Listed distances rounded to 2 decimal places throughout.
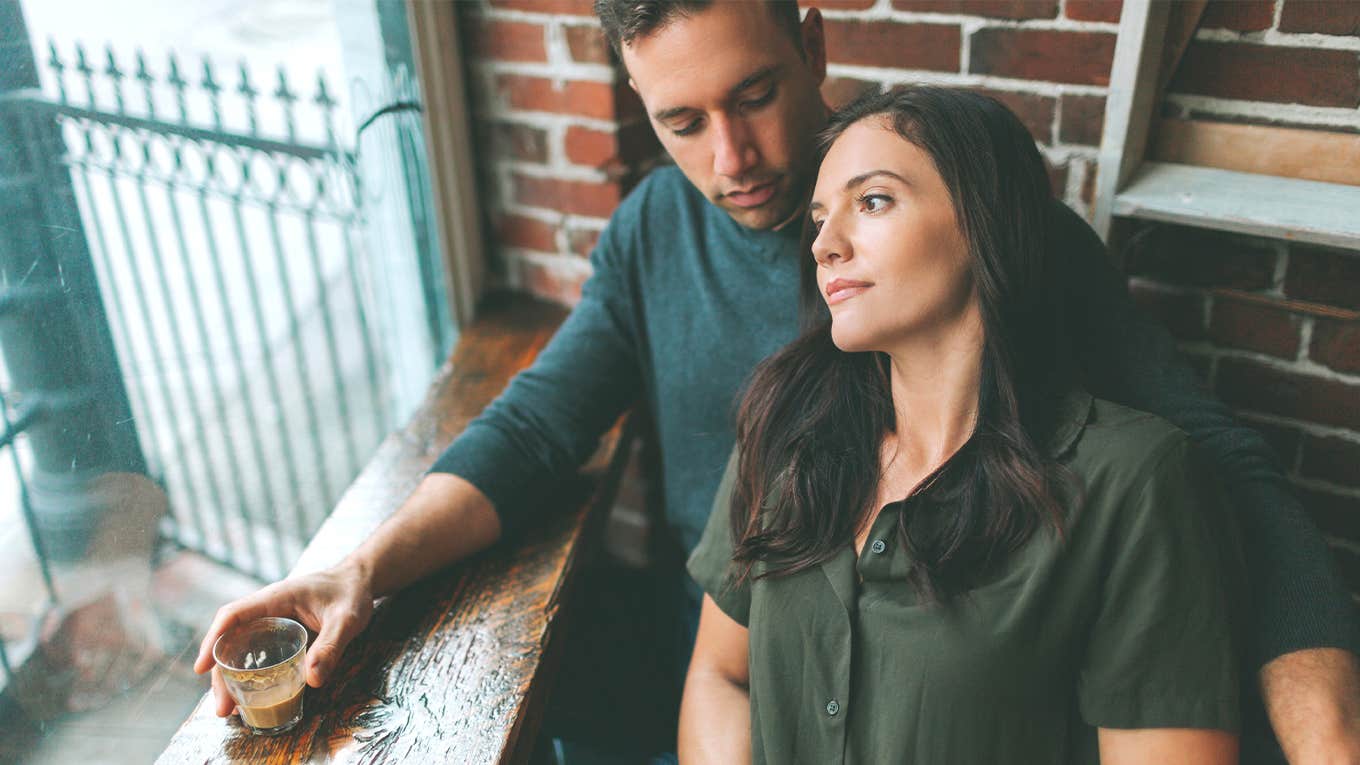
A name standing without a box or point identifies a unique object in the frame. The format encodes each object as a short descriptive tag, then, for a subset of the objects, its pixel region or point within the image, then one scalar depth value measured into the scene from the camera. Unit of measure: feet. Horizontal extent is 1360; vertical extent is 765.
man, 3.44
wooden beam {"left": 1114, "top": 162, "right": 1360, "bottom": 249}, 3.98
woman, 3.16
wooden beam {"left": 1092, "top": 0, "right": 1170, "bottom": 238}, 4.18
